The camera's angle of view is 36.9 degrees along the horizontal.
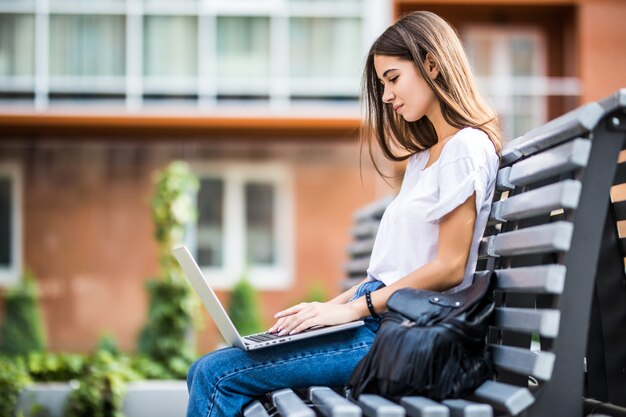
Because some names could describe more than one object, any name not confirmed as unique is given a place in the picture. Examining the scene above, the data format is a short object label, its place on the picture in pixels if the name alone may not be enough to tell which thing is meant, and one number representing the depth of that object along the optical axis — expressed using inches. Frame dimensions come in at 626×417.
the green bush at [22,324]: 566.9
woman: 109.5
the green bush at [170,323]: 380.8
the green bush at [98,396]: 225.3
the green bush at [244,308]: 537.6
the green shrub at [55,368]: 258.7
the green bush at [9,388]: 228.2
